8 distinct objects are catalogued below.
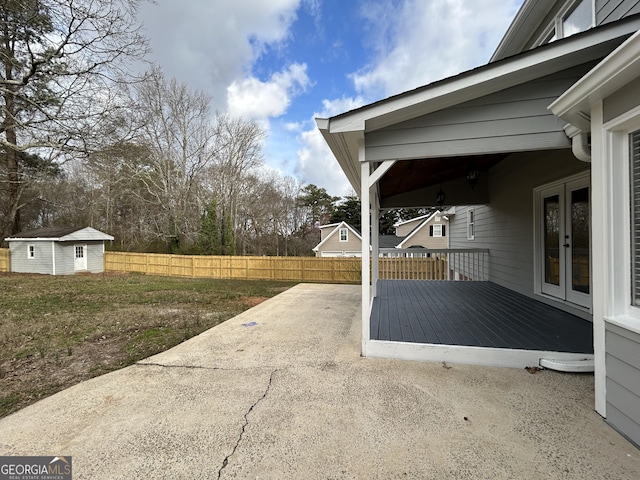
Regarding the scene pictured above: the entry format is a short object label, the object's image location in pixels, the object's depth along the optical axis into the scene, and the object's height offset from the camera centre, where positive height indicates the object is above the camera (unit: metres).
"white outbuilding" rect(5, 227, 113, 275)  15.33 -0.36
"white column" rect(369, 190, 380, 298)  5.59 +0.03
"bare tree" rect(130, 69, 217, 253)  17.62 +5.30
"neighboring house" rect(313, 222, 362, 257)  23.84 -0.04
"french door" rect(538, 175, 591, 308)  3.83 -0.02
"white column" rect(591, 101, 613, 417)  2.13 -0.04
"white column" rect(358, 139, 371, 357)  3.34 -0.05
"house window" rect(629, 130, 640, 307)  1.98 +0.19
